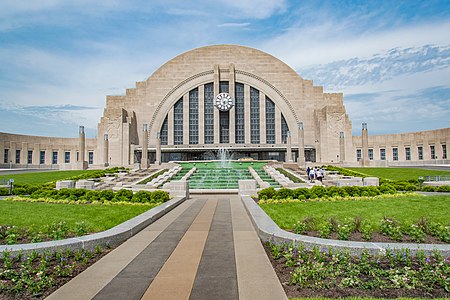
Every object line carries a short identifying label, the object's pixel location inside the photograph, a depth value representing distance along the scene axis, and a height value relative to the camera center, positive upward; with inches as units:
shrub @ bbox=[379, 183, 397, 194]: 753.6 -46.7
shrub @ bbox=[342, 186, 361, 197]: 709.3 -45.2
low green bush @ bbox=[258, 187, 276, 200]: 663.8 -46.4
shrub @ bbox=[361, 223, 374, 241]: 317.0 -60.2
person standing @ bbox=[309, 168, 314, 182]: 1070.4 -19.1
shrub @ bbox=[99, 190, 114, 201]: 662.5 -44.6
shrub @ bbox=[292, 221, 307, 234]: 338.3 -57.8
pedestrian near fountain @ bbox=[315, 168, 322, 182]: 1062.4 -16.1
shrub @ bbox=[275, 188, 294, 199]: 665.6 -46.6
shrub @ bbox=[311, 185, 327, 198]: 686.5 -43.0
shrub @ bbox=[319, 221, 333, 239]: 320.8 -58.2
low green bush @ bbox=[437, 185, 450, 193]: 886.9 -51.6
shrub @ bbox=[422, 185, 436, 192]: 904.0 -54.4
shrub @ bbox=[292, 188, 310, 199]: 665.0 -45.9
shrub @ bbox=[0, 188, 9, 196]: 874.8 -47.7
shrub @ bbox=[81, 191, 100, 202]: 659.2 -46.0
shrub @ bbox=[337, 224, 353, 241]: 309.7 -58.5
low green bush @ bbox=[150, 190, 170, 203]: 647.8 -47.6
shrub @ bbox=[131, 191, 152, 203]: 645.9 -47.9
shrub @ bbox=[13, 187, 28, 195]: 868.0 -45.1
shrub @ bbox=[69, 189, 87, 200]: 670.0 -41.3
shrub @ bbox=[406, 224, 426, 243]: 310.2 -60.4
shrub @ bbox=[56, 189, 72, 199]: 688.2 -43.3
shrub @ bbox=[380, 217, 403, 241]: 315.9 -57.6
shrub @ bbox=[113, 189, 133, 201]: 651.5 -44.8
